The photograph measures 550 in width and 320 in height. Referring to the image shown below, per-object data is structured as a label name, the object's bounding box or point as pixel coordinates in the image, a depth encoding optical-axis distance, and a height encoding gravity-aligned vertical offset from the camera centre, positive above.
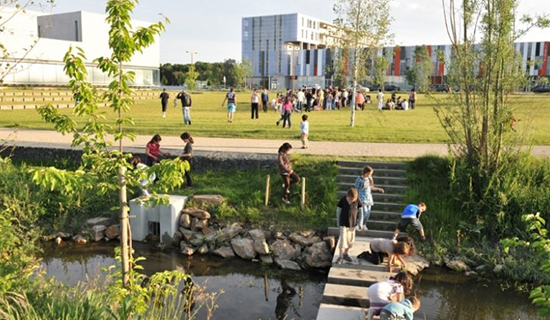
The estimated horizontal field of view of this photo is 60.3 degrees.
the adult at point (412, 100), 33.89 -0.29
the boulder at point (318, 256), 10.01 -3.41
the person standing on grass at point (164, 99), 24.62 -0.35
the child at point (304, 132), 14.91 -1.18
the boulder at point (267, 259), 10.30 -3.58
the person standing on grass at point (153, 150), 11.84 -1.45
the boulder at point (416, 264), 9.52 -3.43
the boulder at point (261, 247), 10.42 -3.36
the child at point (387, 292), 6.64 -2.75
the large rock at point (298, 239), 10.51 -3.22
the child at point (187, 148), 11.97 -1.42
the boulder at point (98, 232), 11.62 -3.45
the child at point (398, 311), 6.29 -2.86
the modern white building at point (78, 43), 44.97 +4.49
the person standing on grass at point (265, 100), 30.44 -0.40
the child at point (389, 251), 8.40 -2.83
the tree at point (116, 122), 4.57 -0.30
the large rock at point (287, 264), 10.01 -3.60
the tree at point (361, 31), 20.80 +2.86
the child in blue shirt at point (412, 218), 9.88 -2.54
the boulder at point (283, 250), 10.30 -3.40
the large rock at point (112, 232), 11.66 -3.44
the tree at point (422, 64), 55.17 +3.84
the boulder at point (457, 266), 9.80 -3.48
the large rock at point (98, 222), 12.02 -3.30
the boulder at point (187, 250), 10.80 -3.59
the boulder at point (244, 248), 10.52 -3.43
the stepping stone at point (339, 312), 7.24 -3.38
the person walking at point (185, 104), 20.38 -0.49
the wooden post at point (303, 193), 11.30 -2.38
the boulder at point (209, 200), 11.96 -2.69
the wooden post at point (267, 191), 11.76 -2.43
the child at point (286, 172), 11.28 -1.88
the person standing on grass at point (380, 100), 30.24 -0.29
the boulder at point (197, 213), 11.53 -2.91
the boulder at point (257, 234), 10.70 -3.19
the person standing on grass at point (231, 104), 22.11 -0.50
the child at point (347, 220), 8.82 -2.33
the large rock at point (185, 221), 11.48 -3.09
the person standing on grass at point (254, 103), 24.42 -0.48
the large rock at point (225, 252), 10.65 -3.56
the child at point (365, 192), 10.28 -2.10
